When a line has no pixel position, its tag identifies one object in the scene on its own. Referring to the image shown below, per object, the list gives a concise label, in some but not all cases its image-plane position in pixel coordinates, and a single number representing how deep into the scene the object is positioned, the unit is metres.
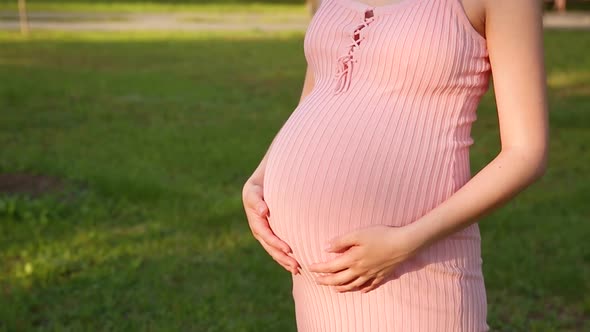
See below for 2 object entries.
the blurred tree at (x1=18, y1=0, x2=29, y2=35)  17.54
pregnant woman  1.61
